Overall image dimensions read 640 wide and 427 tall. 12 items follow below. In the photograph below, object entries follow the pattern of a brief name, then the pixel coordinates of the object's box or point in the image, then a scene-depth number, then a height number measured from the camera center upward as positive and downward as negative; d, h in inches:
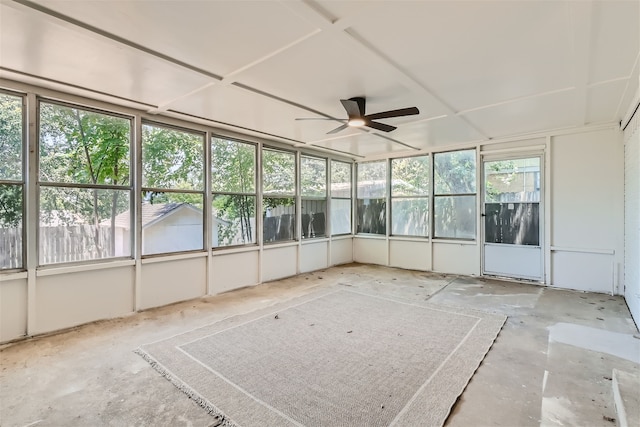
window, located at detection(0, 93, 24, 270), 123.2 +12.3
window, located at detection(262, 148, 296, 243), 227.5 +13.8
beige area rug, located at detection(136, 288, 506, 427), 83.0 -52.6
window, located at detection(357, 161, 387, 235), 294.0 +15.5
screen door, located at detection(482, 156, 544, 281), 216.7 -3.4
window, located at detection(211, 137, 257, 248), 195.5 +13.9
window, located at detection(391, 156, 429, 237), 268.1 +15.4
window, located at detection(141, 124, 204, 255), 164.7 +13.0
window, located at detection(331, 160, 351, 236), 291.7 +15.2
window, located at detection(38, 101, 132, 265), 133.8 +12.9
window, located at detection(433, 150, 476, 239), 243.4 +15.5
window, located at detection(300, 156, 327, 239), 260.4 +15.3
